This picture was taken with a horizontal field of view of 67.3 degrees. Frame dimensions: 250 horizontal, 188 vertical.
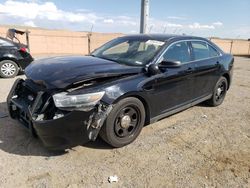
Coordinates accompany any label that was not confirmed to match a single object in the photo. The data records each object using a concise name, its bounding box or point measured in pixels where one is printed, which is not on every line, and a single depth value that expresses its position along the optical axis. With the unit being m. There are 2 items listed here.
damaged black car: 2.32
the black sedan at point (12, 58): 5.83
